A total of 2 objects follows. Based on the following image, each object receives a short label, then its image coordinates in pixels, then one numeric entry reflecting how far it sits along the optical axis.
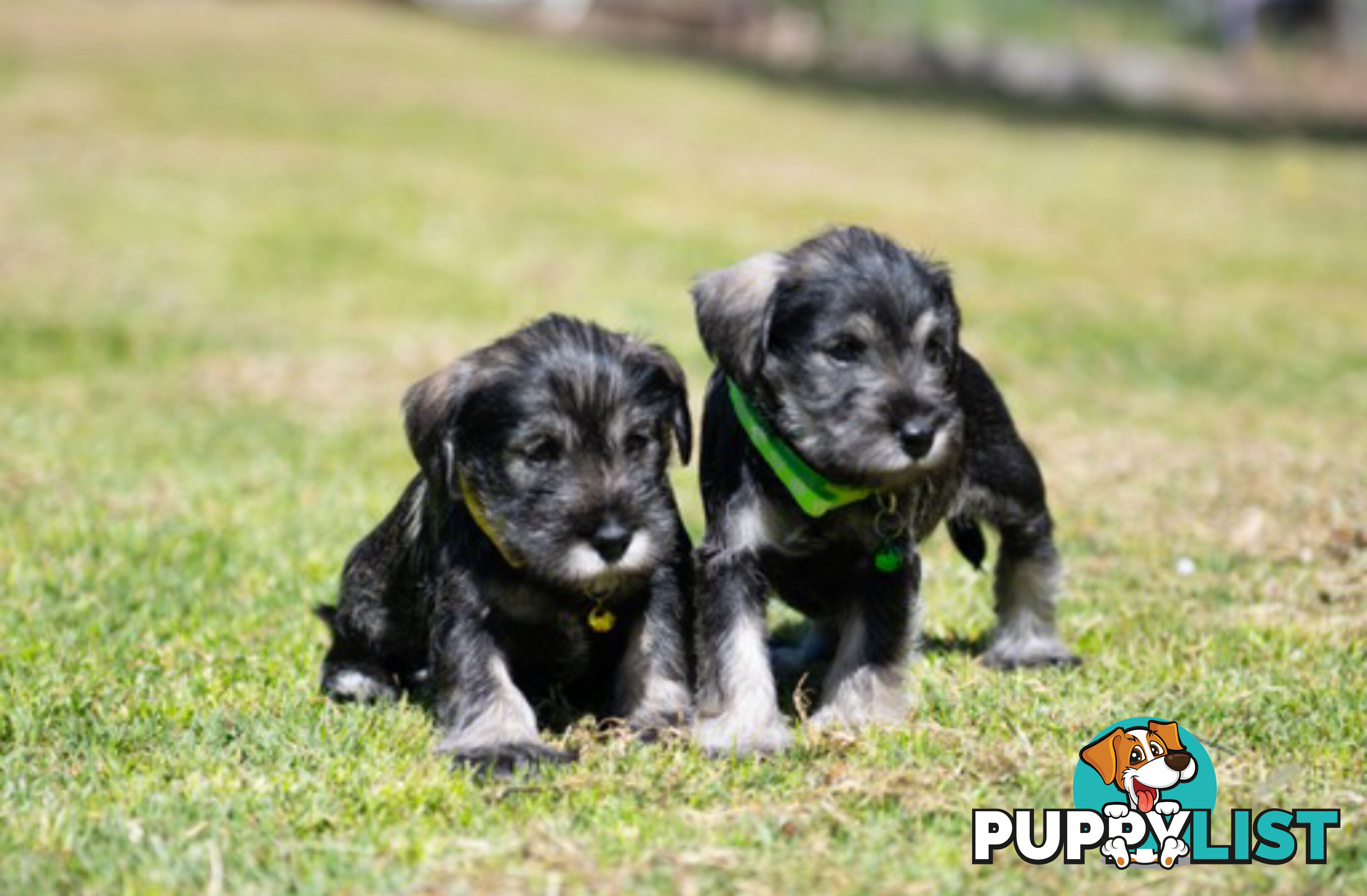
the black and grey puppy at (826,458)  5.55
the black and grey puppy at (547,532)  5.41
